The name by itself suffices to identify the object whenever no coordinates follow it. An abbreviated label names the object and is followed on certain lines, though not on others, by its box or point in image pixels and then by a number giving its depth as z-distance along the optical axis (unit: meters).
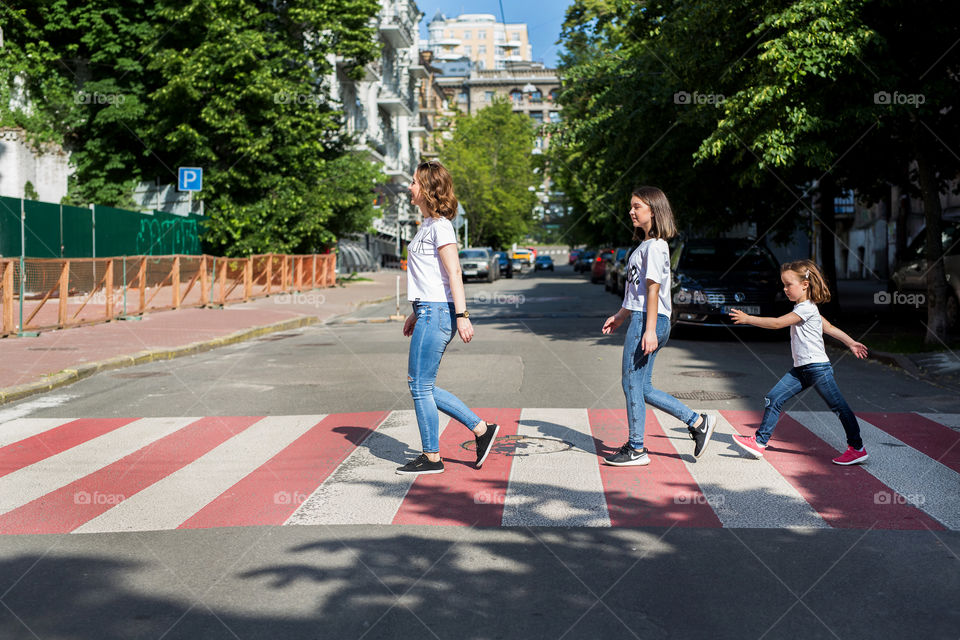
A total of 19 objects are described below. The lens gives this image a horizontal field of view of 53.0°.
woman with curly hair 5.98
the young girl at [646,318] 6.20
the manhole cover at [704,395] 9.59
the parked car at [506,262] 51.68
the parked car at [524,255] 67.15
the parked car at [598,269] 41.31
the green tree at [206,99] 30.61
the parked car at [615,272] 29.36
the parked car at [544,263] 72.81
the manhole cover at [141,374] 11.78
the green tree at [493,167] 73.56
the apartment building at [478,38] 152.25
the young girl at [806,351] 6.46
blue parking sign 24.09
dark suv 15.20
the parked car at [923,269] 15.12
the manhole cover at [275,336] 17.20
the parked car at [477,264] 42.56
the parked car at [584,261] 64.69
